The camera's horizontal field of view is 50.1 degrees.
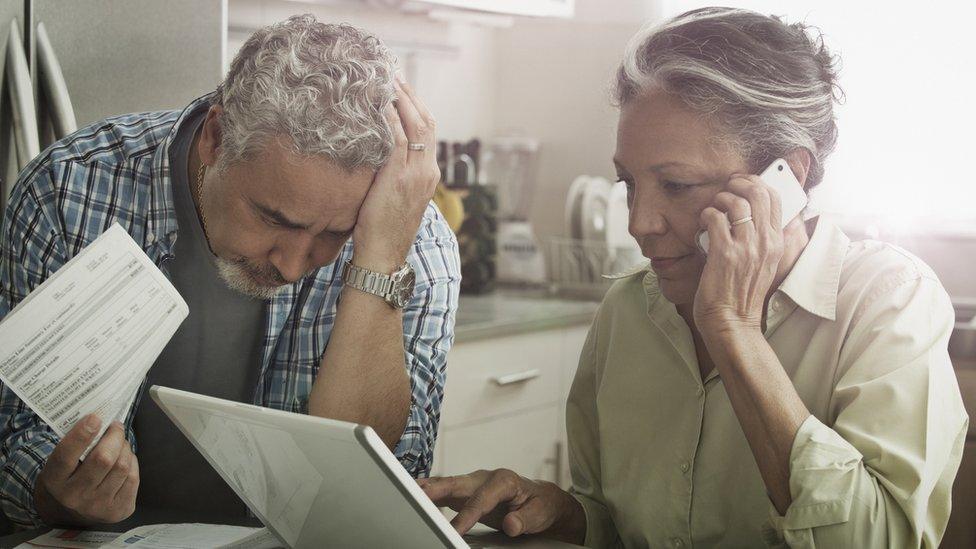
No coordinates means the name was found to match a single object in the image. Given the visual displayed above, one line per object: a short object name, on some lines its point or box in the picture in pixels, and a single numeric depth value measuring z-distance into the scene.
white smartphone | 1.22
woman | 1.09
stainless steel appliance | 1.62
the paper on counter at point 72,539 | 1.10
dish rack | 3.02
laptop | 0.87
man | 1.25
